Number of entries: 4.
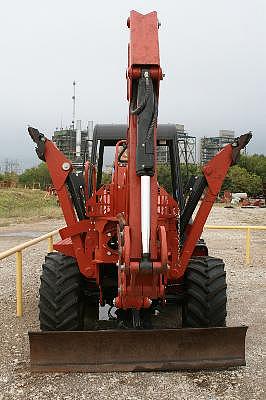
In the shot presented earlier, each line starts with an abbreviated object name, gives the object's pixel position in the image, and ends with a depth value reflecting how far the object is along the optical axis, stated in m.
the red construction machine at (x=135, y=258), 4.02
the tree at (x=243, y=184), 69.58
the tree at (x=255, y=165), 81.75
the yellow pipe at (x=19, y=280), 6.36
